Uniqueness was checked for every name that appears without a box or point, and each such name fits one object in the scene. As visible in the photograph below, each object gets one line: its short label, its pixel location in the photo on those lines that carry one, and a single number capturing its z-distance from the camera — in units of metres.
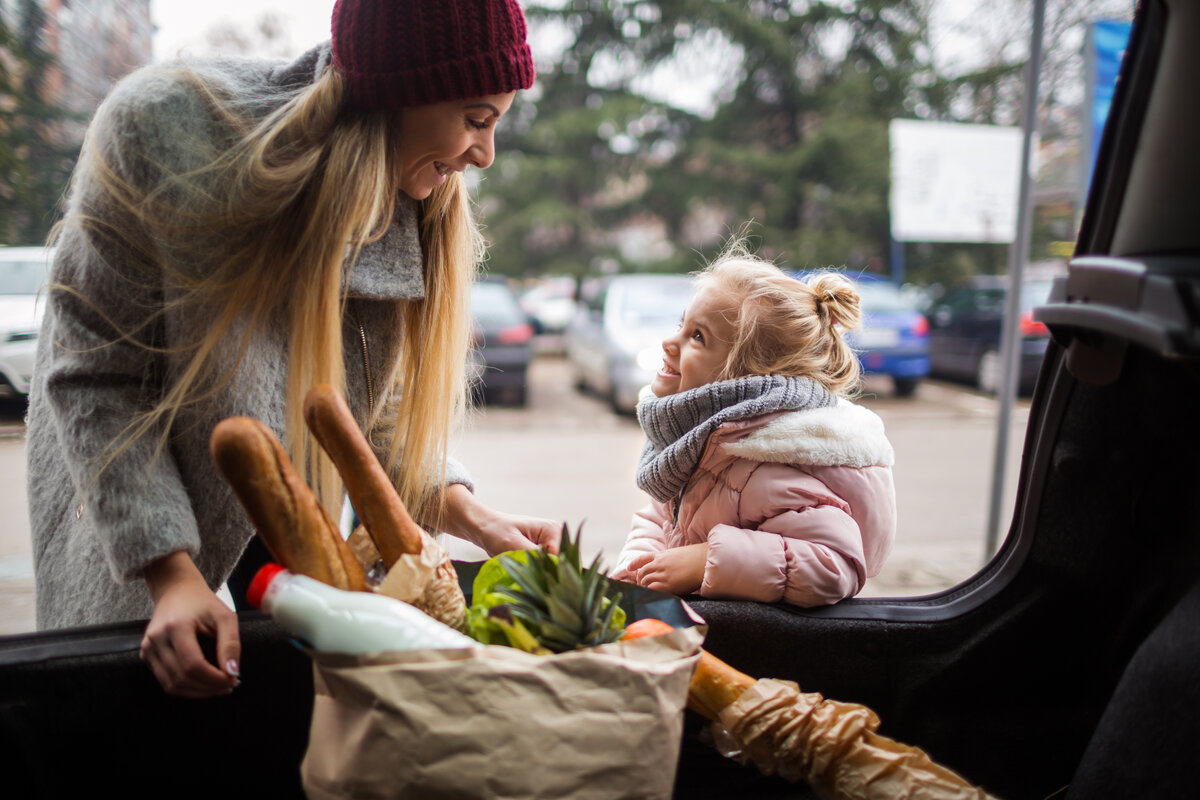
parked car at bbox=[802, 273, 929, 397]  9.95
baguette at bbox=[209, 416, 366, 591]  0.79
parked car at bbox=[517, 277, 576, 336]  18.16
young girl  1.34
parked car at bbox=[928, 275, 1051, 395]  10.80
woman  1.02
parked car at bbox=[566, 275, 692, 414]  8.84
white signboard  7.99
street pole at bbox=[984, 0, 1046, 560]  3.51
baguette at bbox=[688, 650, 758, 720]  1.00
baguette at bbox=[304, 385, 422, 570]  0.87
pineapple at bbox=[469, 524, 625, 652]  0.84
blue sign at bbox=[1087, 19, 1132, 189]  3.58
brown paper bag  0.71
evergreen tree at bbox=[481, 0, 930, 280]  14.62
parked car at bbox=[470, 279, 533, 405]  9.34
